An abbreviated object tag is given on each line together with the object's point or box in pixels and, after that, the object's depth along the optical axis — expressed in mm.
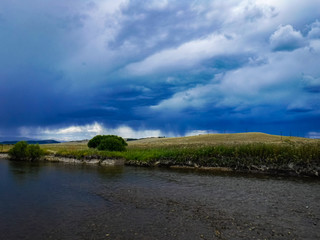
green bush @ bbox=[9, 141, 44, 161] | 47969
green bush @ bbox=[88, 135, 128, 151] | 50594
